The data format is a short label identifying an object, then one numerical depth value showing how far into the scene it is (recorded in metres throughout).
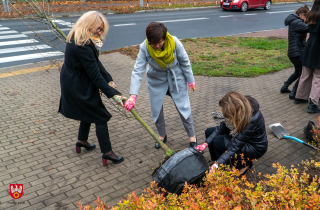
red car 19.92
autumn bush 2.08
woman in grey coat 3.58
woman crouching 3.04
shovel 4.54
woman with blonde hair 3.26
